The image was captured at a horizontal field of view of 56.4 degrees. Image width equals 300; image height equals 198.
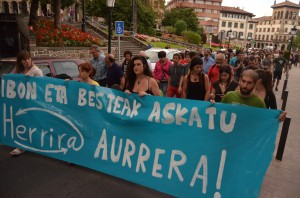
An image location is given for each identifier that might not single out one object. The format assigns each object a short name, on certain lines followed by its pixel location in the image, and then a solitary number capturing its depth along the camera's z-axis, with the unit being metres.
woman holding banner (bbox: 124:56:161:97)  4.22
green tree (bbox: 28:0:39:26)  16.08
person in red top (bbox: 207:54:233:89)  6.81
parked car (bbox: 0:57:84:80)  5.85
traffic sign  11.56
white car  14.17
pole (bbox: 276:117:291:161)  4.88
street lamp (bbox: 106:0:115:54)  11.04
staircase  26.61
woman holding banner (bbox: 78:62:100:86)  4.45
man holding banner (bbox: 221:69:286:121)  3.51
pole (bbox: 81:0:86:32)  21.37
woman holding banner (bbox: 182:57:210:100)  4.99
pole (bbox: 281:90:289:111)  7.77
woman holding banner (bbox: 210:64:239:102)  5.09
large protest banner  3.04
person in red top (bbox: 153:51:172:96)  8.12
